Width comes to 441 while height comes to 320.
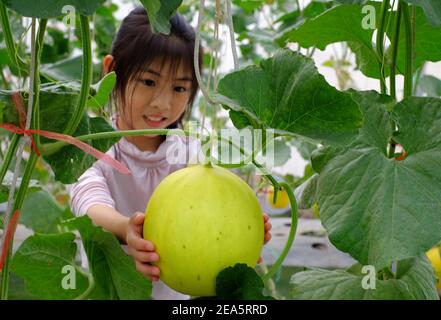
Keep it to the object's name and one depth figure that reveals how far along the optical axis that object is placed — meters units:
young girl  1.11
